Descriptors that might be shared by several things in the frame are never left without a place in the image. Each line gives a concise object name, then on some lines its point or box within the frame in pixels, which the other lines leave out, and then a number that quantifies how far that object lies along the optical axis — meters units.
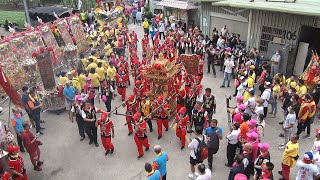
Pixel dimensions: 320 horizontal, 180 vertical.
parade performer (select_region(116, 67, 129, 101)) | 11.49
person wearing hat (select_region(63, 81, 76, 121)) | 10.34
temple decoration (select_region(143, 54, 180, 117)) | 9.76
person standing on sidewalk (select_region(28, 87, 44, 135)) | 9.63
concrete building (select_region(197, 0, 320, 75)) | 11.78
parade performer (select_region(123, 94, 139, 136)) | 9.06
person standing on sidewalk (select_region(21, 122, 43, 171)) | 7.55
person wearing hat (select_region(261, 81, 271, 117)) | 9.38
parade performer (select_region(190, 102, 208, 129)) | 8.16
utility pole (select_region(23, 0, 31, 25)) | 16.24
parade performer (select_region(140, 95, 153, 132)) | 9.40
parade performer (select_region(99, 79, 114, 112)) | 10.56
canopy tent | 23.07
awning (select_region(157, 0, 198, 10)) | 19.81
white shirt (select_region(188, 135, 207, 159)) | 6.67
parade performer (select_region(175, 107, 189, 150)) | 8.23
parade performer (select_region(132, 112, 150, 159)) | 7.98
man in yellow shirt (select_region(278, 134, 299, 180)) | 6.34
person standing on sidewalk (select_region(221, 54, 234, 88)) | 12.19
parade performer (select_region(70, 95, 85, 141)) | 9.01
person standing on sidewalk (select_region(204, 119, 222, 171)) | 7.07
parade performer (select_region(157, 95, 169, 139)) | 8.96
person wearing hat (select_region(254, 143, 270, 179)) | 6.01
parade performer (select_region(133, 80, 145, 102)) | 9.95
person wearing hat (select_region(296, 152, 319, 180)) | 5.83
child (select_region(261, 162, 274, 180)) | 5.43
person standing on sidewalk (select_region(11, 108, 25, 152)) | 8.41
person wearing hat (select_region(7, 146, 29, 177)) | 6.83
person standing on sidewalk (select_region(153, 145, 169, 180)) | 6.15
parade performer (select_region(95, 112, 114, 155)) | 8.02
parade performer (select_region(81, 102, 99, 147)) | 8.66
